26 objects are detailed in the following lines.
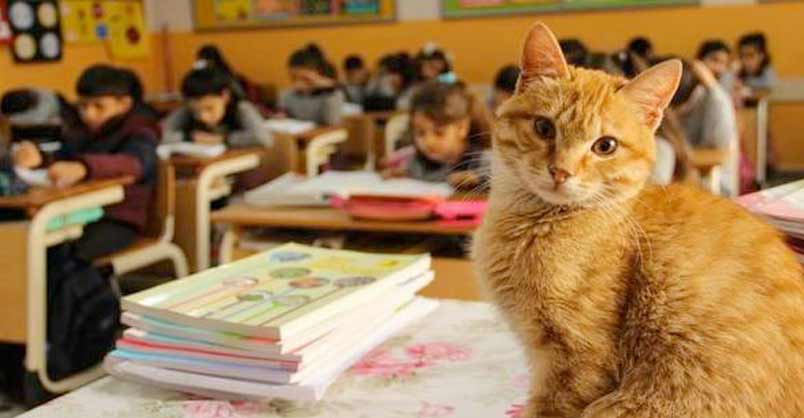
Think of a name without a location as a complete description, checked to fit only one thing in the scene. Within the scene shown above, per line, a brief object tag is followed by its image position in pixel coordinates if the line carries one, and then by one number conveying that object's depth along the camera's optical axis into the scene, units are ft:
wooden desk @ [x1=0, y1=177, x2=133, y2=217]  8.43
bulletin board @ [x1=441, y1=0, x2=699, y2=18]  22.90
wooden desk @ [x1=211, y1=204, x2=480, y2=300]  6.51
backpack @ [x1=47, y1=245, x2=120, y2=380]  9.68
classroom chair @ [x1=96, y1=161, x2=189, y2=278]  10.82
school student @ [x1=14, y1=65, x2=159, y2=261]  10.27
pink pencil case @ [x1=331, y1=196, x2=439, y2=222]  7.41
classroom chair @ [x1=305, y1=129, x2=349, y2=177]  14.23
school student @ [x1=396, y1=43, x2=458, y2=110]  22.24
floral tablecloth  3.25
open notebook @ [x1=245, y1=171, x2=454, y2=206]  7.92
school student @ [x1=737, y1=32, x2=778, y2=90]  21.50
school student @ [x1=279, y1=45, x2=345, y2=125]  18.71
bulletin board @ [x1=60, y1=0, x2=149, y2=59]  24.02
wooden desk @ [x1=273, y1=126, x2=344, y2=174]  13.92
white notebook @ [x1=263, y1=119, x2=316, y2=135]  14.55
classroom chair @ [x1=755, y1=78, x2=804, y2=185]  21.30
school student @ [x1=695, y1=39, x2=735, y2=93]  20.07
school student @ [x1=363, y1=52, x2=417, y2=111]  23.54
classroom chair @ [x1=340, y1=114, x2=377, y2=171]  17.30
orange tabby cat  2.52
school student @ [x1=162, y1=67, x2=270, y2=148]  15.66
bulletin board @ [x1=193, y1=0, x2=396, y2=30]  25.81
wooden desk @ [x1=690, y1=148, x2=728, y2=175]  10.91
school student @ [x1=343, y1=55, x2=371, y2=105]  25.67
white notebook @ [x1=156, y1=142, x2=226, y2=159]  12.00
